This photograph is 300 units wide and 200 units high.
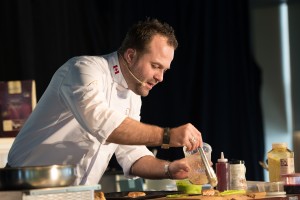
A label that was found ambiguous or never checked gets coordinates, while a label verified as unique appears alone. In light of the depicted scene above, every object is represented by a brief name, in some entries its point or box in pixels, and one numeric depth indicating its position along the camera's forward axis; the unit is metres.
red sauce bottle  4.06
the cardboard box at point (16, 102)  6.19
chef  3.72
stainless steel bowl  2.75
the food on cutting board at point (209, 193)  3.78
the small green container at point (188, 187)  4.11
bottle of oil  4.20
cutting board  3.65
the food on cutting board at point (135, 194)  3.88
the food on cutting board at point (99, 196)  3.52
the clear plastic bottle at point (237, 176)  4.04
